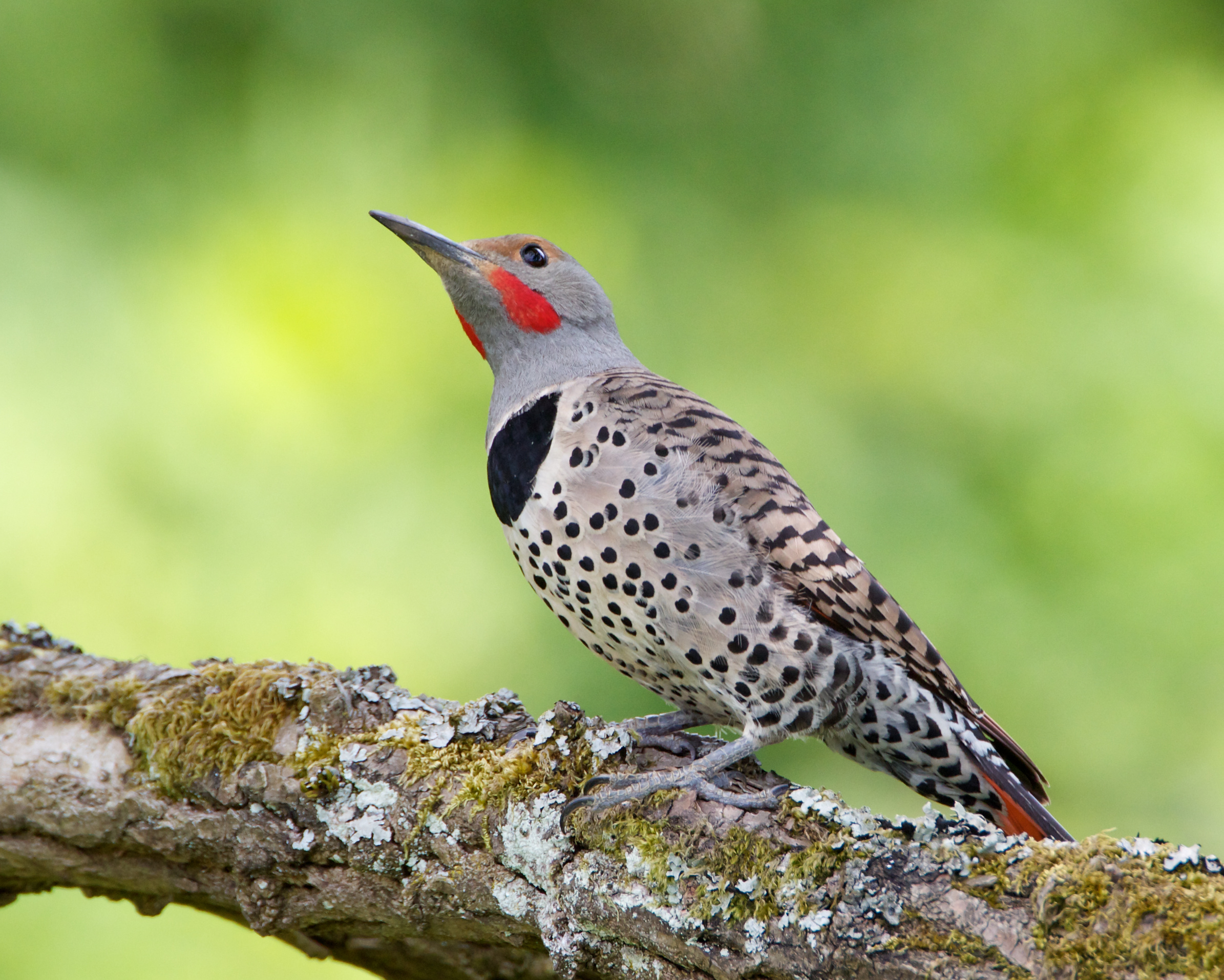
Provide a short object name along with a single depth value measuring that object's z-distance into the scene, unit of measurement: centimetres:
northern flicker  694
